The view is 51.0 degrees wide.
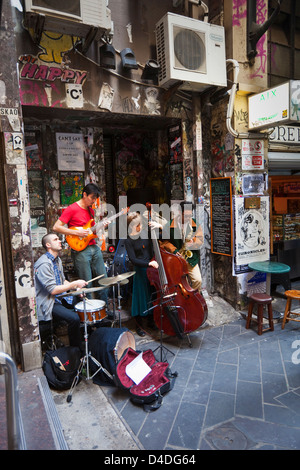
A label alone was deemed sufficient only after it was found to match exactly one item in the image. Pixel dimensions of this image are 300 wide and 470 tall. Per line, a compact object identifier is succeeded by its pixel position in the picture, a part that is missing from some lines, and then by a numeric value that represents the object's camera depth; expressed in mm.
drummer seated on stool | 3807
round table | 4995
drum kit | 3516
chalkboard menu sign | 5535
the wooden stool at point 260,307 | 4762
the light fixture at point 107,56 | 4520
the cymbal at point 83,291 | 3254
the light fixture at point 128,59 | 4676
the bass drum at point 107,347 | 3604
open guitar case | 3268
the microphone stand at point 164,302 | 3896
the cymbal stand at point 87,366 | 3532
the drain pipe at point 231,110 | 5172
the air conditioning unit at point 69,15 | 3674
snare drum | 3521
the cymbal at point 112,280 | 3572
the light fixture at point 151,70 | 4831
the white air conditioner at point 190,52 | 4633
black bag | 3539
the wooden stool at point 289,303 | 4965
